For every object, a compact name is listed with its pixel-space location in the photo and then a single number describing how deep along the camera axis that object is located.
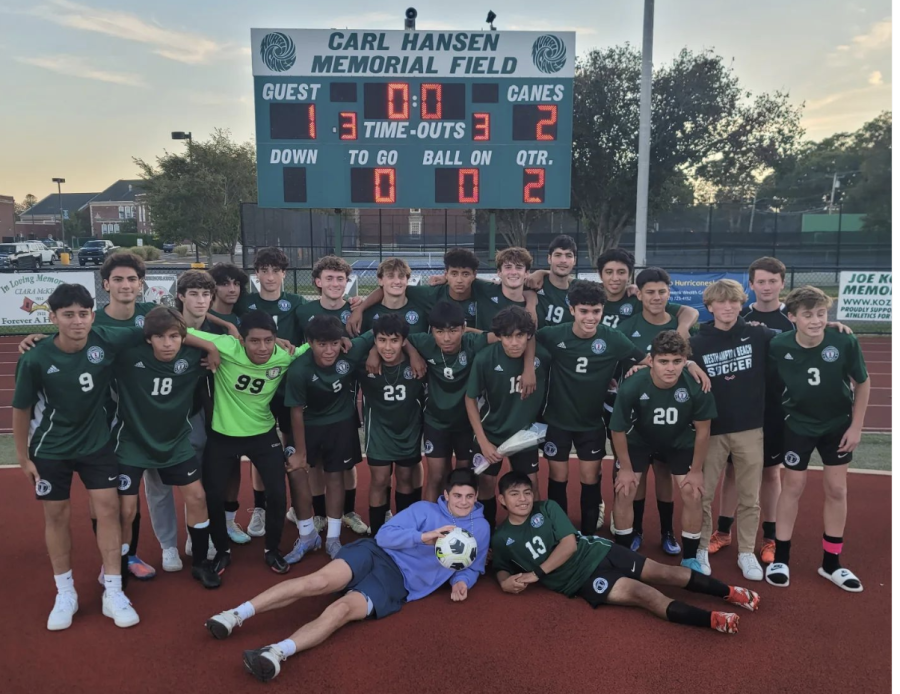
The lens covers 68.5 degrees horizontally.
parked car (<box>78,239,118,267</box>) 38.91
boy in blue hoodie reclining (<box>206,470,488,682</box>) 3.80
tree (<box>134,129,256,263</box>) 28.41
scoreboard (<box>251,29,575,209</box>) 12.47
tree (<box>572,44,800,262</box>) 23.69
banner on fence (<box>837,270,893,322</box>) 13.30
